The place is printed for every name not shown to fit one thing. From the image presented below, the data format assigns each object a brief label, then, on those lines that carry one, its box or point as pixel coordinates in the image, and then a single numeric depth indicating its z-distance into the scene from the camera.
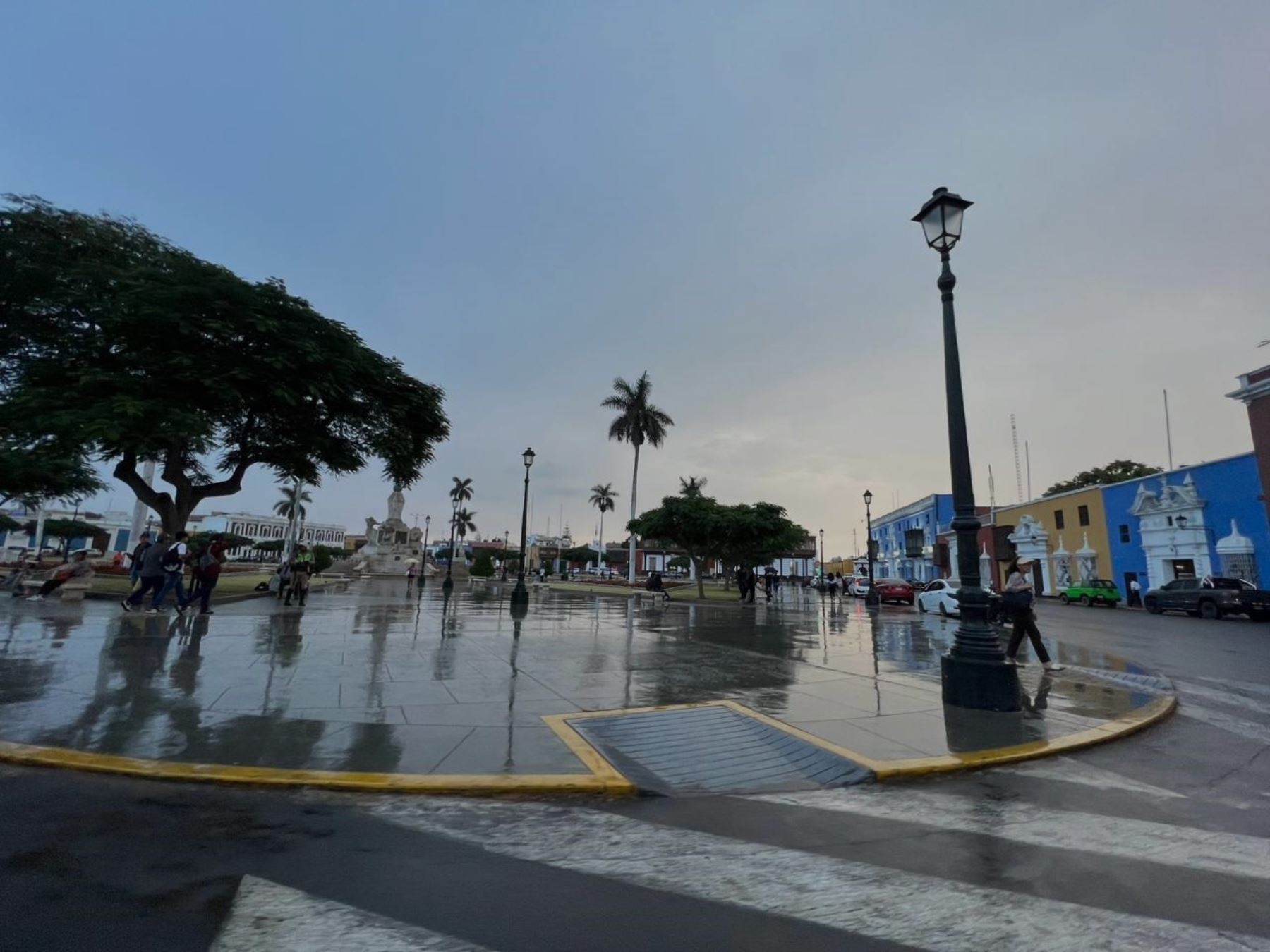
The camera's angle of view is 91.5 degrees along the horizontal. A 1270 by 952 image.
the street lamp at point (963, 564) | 7.05
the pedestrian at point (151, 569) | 14.25
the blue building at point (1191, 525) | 31.31
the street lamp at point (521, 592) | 18.62
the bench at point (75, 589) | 17.95
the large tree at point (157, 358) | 17.31
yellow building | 42.62
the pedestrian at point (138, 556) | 15.93
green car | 35.06
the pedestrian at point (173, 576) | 14.41
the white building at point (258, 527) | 145.25
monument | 55.41
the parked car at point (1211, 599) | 23.95
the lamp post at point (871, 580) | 27.10
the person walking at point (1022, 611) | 9.91
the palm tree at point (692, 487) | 75.48
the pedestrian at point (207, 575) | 14.84
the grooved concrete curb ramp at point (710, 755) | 4.87
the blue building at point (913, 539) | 66.69
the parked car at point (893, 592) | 34.94
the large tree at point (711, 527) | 34.50
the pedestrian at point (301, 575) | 19.56
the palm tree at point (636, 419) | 54.25
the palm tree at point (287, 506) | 113.97
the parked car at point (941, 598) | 23.80
